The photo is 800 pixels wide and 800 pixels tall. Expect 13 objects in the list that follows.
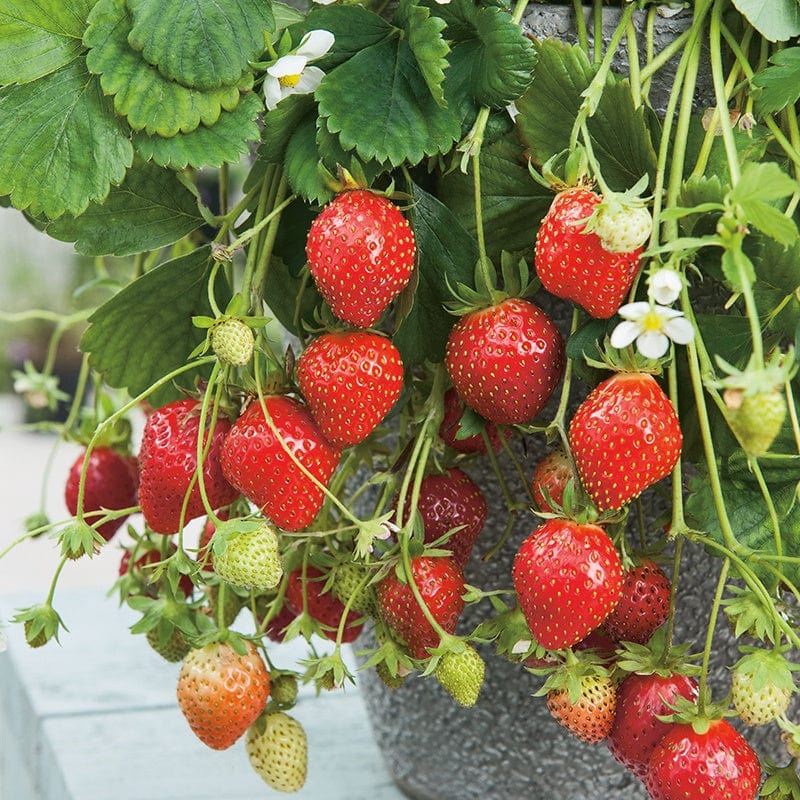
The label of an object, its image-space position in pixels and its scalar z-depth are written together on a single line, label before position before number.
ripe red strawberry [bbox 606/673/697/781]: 0.80
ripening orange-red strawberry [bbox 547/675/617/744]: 0.80
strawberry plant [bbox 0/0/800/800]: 0.78
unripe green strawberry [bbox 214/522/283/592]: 0.78
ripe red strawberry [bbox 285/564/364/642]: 0.87
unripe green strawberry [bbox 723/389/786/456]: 0.71
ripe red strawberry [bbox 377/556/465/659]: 0.81
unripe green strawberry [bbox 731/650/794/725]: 0.77
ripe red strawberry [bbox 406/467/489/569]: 0.83
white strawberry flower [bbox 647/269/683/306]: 0.75
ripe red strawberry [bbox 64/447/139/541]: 0.92
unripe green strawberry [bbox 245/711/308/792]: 0.85
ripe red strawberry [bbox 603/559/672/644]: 0.81
